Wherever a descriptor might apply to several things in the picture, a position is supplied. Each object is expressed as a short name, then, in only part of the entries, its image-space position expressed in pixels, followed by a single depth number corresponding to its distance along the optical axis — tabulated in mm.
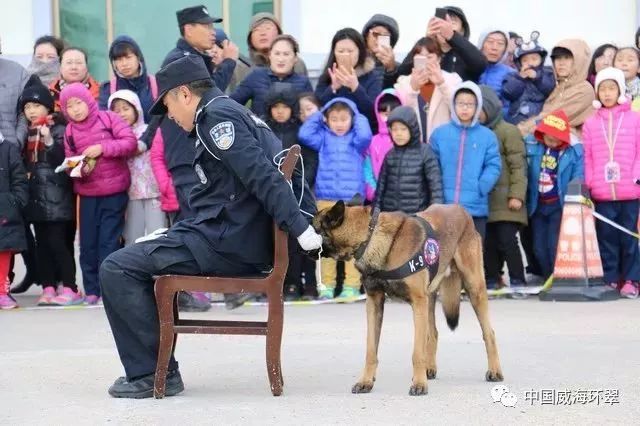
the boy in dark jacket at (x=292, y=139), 10758
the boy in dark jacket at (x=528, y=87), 11516
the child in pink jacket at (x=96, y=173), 10453
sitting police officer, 6426
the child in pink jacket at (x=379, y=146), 10867
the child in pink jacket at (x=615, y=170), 10648
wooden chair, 6414
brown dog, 6461
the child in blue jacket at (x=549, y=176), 10820
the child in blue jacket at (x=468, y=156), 10586
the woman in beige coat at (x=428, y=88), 10930
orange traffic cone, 10492
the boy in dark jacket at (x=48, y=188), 10703
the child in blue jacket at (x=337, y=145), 10641
